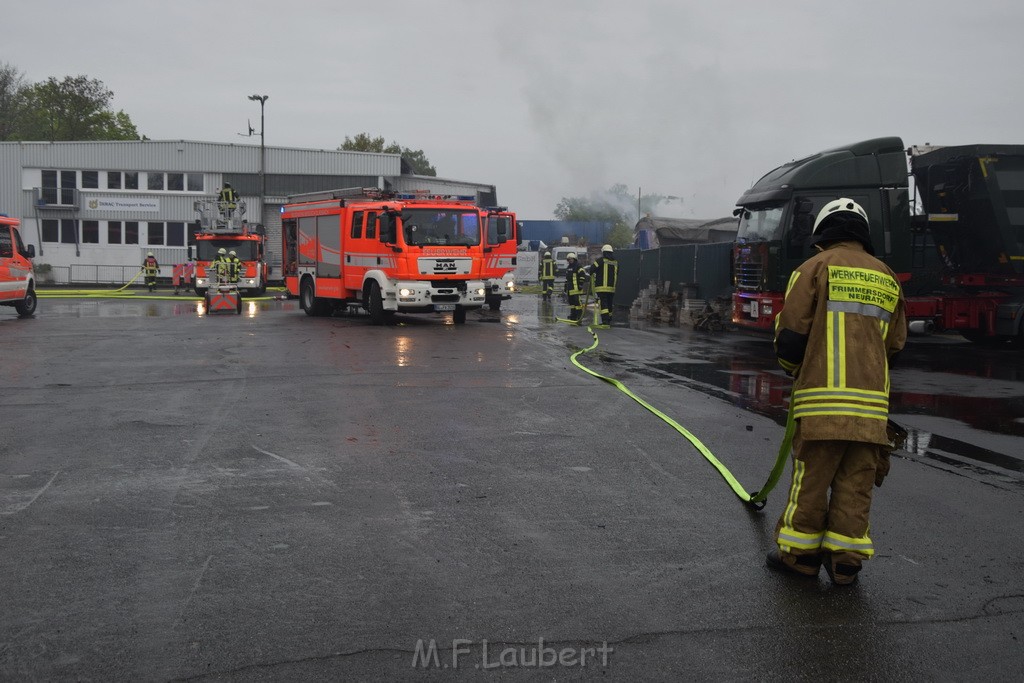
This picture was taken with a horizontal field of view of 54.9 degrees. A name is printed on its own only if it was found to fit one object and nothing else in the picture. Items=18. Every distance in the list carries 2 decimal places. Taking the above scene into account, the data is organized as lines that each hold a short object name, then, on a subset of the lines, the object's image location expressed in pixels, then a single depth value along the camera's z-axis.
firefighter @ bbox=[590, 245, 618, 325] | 22.14
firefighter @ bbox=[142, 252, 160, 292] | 42.03
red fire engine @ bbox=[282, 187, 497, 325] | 20.56
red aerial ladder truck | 34.22
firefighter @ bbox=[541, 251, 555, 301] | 34.84
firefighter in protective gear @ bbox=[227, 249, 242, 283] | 27.45
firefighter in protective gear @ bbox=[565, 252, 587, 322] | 25.75
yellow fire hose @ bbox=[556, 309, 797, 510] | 5.38
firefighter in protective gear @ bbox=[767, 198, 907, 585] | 4.62
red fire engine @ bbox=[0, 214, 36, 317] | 21.84
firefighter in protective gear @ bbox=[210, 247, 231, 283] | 27.58
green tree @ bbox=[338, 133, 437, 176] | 102.94
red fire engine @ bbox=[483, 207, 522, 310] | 21.31
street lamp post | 48.03
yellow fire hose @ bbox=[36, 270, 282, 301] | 34.88
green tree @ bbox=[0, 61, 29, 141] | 78.69
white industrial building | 53.50
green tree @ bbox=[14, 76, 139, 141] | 76.44
